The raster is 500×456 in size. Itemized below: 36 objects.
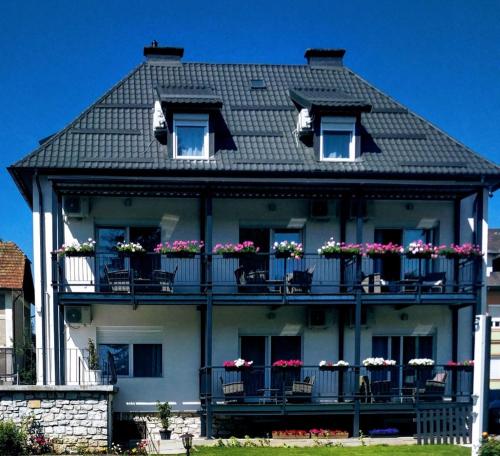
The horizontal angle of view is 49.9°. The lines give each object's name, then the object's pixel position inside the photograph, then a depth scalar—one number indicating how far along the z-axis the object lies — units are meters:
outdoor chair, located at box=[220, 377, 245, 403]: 12.96
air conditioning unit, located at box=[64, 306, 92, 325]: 13.63
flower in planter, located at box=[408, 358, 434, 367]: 13.23
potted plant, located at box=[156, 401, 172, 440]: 12.95
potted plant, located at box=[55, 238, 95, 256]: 12.70
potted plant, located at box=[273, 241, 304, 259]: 13.08
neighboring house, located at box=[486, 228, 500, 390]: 25.00
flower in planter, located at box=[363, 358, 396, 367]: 13.14
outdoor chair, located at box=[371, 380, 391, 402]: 13.23
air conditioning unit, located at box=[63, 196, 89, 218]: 13.67
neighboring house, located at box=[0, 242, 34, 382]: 18.00
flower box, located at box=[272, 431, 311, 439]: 12.66
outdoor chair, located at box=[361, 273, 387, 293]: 13.73
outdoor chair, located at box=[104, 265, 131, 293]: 13.04
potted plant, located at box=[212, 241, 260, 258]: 12.96
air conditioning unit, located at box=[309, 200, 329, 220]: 14.27
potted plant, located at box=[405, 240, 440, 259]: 13.29
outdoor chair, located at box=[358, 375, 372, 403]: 13.28
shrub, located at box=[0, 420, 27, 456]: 11.25
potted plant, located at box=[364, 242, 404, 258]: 13.15
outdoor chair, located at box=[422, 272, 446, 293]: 13.88
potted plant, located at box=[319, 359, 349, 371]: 13.02
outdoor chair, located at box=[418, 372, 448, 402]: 13.26
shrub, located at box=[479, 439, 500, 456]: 8.41
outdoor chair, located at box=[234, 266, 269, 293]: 13.68
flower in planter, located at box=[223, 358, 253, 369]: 12.79
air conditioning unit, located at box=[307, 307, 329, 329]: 14.11
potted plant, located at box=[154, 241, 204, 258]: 12.85
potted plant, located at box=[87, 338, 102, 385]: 13.33
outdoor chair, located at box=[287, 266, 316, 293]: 13.62
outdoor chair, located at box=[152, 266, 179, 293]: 13.38
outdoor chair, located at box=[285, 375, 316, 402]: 13.05
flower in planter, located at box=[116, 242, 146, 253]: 12.77
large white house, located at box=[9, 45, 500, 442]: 13.16
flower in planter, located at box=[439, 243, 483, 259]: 13.36
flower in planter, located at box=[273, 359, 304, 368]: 12.91
